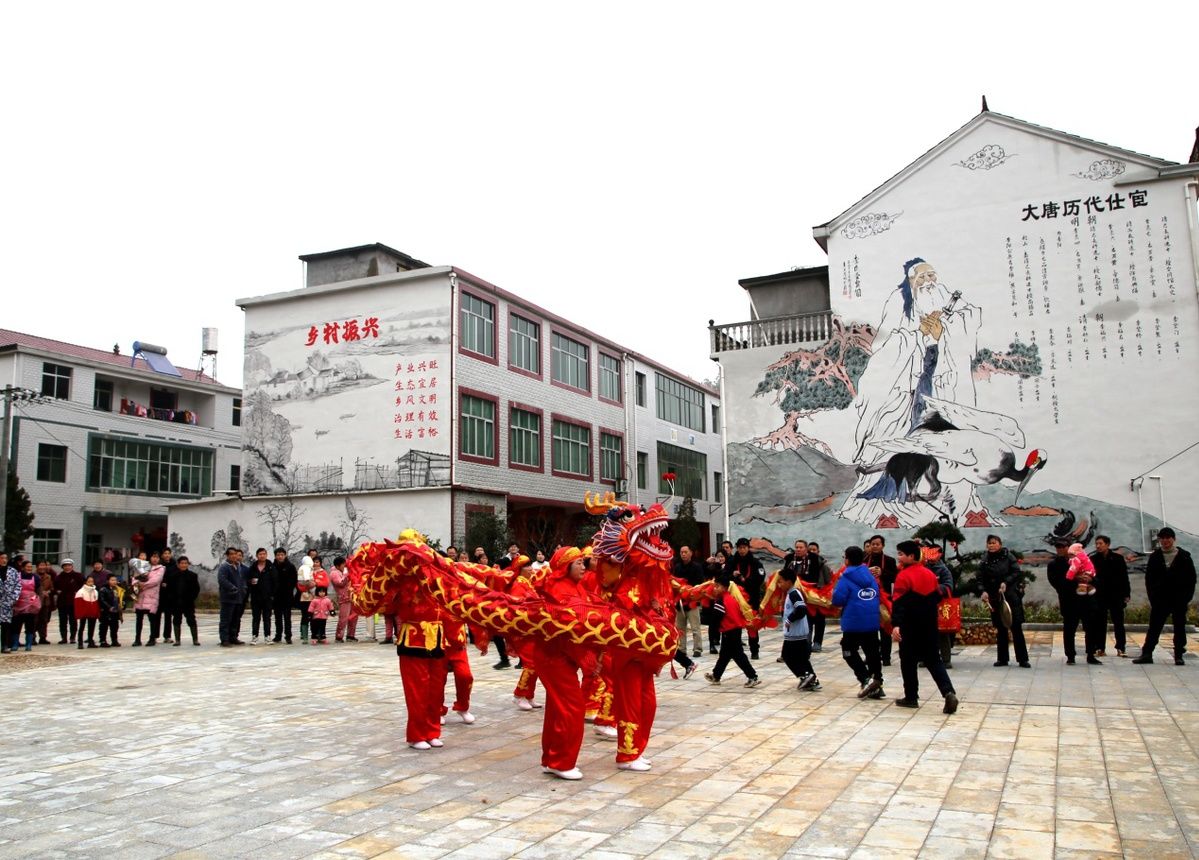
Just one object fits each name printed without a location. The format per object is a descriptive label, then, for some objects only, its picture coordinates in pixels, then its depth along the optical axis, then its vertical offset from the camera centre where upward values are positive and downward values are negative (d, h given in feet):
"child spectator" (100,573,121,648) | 53.16 -3.37
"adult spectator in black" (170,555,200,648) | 52.95 -2.65
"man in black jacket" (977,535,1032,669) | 35.81 -1.95
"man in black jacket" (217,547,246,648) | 51.60 -2.65
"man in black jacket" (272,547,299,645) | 54.34 -2.53
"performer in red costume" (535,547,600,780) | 20.22 -3.28
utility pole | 83.20 +8.91
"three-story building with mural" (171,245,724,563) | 84.58 +12.78
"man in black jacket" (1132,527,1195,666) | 36.11 -2.01
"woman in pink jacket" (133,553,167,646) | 52.85 -2.71
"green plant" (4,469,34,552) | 96.12 +3.09
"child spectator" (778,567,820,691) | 32.65 -3.41
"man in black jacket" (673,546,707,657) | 40.81 -1.79
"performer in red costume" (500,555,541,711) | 21.96 -2.44
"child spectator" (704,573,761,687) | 32.60 -2.76
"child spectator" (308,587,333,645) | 53.47 -3.78
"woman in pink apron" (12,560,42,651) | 49.02 -3.06
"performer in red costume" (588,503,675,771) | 21.54 -0.80
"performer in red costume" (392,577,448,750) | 23.82 -2.90
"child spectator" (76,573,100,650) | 52.70 -3.06
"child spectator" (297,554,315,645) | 54.95 -2.59
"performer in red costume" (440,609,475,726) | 25.23 -3.34
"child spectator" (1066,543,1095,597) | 36.83 -1.42
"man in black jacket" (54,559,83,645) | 54.70 -2.31
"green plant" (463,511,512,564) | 80.94 +0.74
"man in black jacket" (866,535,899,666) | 38.11 -1.29
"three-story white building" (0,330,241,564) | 110.11 +13.03
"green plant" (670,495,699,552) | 104.06 +1.53
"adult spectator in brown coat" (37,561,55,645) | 56.13 -3.07
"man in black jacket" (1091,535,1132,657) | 38.01 -1.72
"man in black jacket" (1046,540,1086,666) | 37.91 -2.38
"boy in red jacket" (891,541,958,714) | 27.48 -2.46
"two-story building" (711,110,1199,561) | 60.64 +11.95
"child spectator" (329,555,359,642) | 54.75 -3.44
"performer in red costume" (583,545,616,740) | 22.96 -4.11
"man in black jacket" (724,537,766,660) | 44.11 -1.34
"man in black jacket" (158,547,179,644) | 52.95 -2.12
